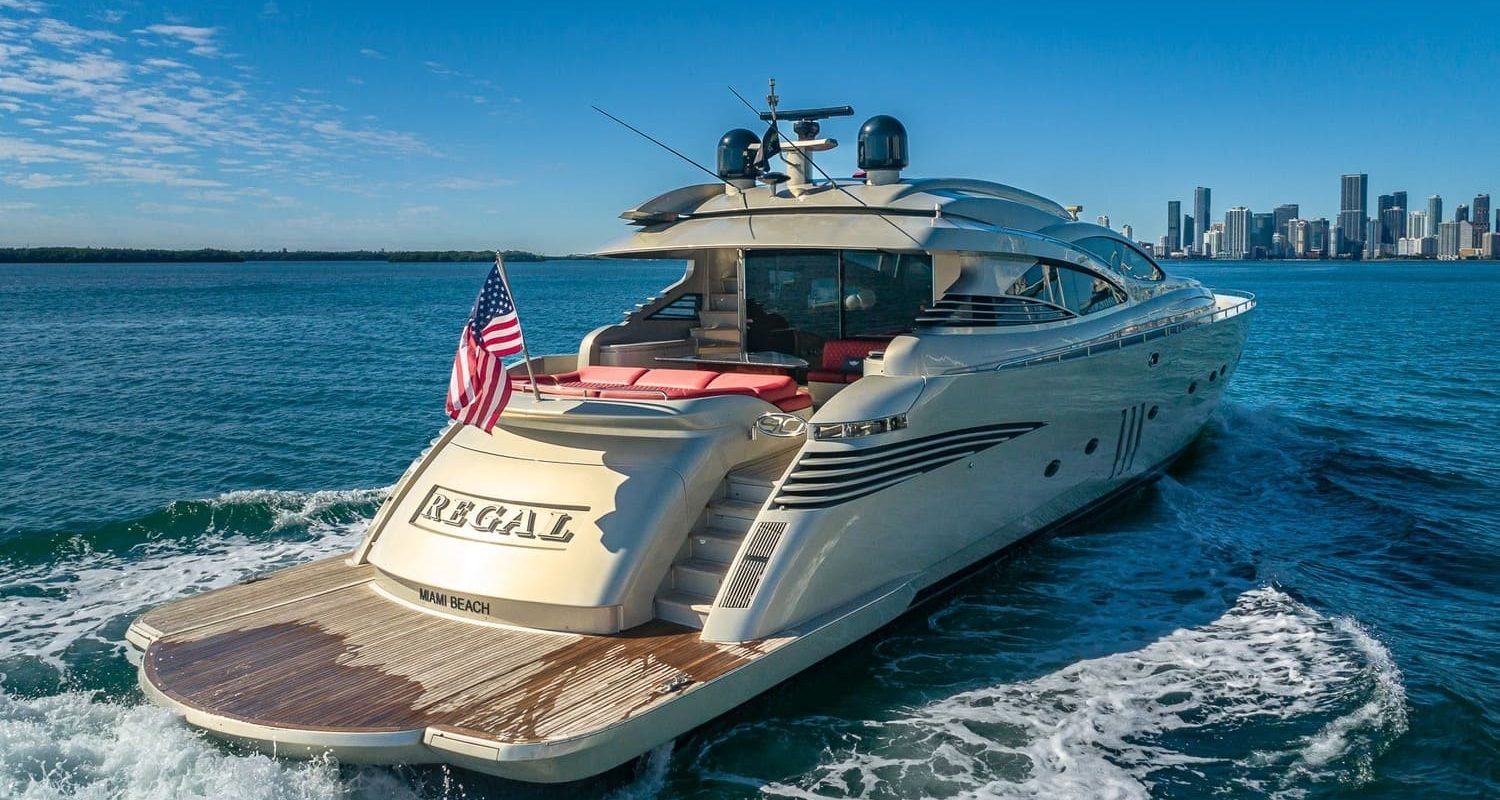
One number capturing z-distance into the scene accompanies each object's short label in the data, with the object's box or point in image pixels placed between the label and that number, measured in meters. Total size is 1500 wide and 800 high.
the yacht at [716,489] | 6.09
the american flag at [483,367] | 7.33
